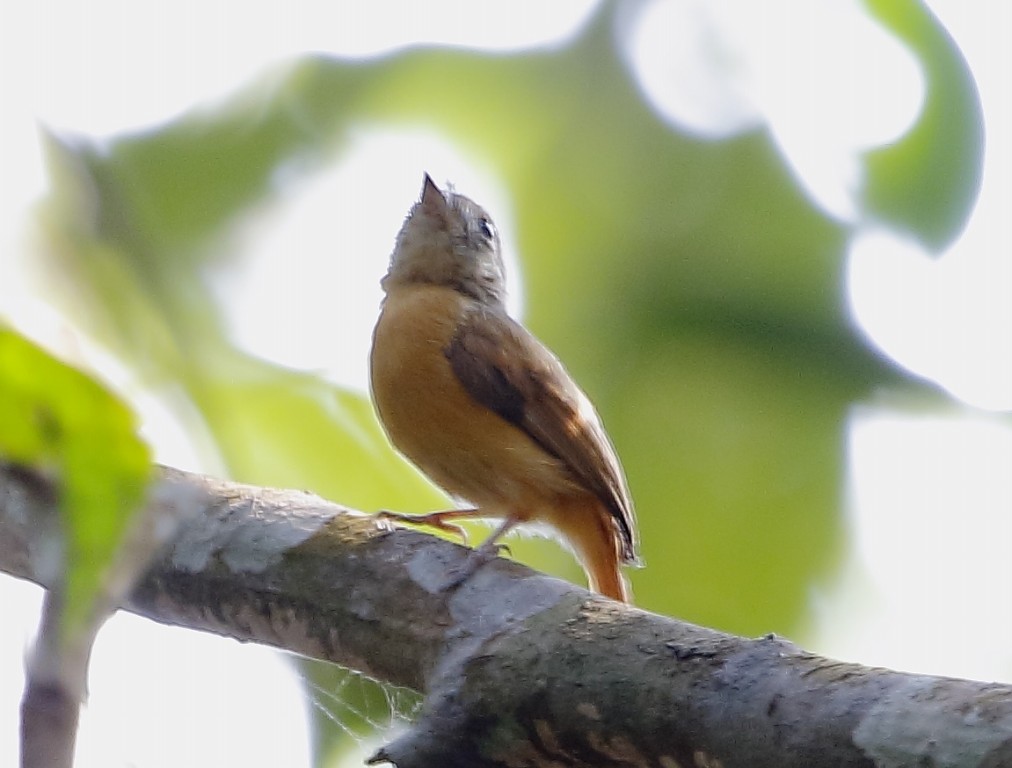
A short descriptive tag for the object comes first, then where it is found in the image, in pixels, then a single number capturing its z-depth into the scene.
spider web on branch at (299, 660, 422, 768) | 6.26
